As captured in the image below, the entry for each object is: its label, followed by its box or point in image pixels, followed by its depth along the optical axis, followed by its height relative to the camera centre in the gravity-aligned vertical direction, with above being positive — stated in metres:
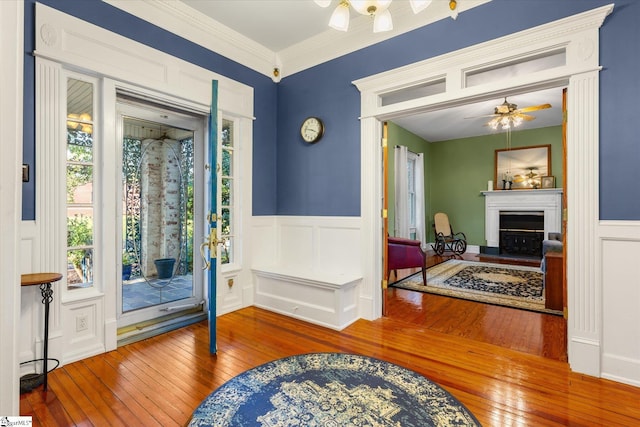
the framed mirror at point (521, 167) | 7.56 +1.16
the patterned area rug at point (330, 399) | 1.77 -1.17
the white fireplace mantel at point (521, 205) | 7.32 +0.21
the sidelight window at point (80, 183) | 2.59 +0.26
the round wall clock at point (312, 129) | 3.83 +1.06
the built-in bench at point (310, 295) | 3.27 -0.91
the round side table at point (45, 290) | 2.14 -0.54
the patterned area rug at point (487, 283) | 4.17 -1.12
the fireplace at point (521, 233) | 7.64 -0.48
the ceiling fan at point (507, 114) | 5.16 +1.67
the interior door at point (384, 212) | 3.58 +0.01
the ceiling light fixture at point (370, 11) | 2.04 +1.40
